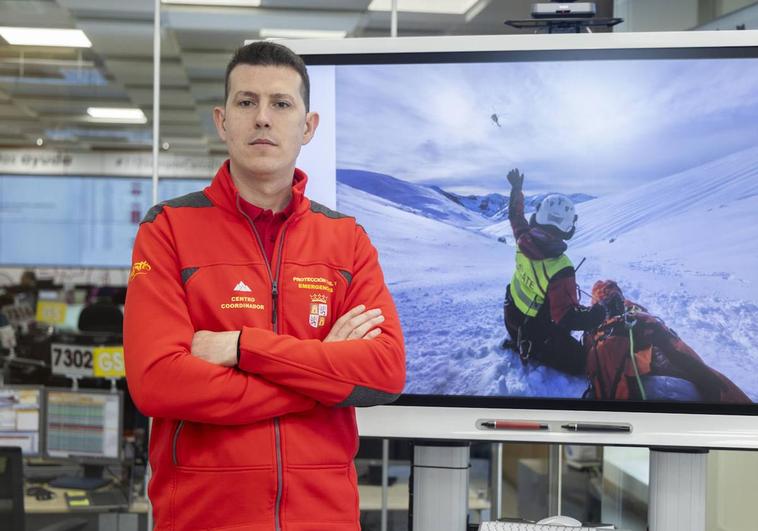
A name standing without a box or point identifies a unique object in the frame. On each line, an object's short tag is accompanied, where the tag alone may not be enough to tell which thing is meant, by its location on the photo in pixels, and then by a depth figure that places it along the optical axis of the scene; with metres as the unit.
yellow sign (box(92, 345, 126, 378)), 4.28
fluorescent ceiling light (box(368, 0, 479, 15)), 3.91
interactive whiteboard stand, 2.31
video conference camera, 2.34
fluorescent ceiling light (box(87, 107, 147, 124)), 10.78
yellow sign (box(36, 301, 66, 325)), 5.94
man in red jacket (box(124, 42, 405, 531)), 1.68
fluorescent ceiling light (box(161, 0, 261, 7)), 5.77
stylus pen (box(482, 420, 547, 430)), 2.28
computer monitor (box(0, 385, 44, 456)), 4.34
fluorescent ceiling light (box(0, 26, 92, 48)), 6.92
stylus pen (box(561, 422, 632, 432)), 2.25
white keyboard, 2.26
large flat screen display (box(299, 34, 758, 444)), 2.25
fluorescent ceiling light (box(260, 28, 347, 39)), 6.16
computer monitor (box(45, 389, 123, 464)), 4.24
